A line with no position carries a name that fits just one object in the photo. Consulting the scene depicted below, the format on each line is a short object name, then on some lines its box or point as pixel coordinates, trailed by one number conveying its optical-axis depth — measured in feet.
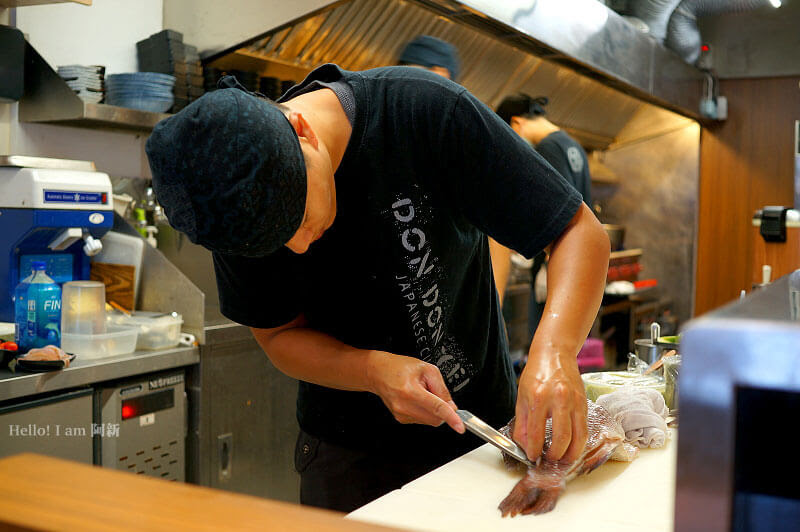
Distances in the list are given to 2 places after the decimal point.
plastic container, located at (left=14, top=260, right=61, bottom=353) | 8.41
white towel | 4.44
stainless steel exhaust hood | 12.16
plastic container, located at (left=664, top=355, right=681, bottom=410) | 5.14
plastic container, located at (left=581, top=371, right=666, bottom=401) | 5.15
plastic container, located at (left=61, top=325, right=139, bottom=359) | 8.70
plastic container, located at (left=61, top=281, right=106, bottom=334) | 8.79
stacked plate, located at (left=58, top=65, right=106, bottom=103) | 10.56
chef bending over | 3.47
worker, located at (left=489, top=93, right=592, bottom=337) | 11.62
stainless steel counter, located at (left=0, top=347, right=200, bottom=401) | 7.59
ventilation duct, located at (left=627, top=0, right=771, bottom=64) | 20.53
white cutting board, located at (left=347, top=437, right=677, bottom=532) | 3.32
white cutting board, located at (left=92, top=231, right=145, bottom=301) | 10.11
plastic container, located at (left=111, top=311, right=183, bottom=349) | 9.31
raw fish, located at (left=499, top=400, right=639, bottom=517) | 3.50
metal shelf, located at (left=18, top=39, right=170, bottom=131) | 10.22
